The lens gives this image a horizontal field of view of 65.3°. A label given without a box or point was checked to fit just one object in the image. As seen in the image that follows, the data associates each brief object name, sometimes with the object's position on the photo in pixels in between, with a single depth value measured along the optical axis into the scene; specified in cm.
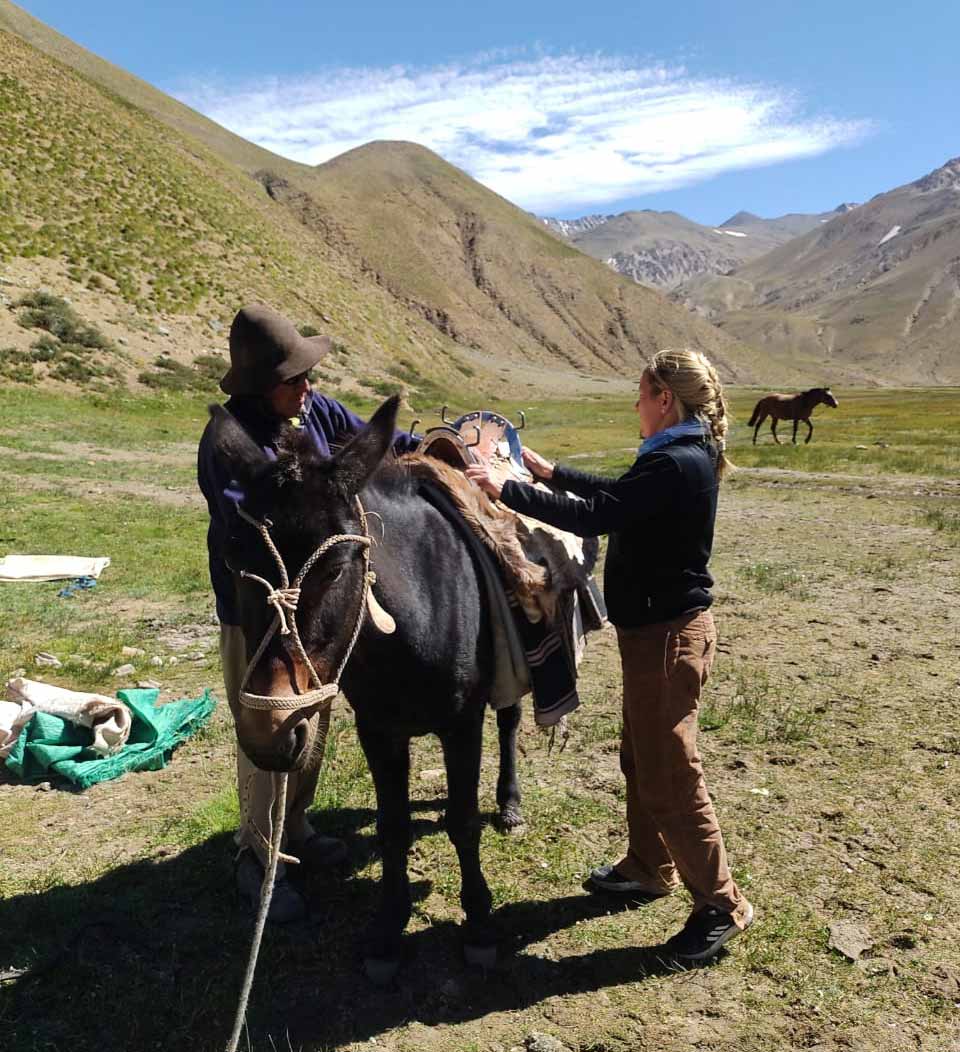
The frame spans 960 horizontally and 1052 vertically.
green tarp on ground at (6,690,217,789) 470
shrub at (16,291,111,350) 2425
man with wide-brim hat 313
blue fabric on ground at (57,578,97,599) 801
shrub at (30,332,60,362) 2264
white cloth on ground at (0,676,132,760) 489
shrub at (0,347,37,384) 2134
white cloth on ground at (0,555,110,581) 833
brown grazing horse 2533
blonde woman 318
